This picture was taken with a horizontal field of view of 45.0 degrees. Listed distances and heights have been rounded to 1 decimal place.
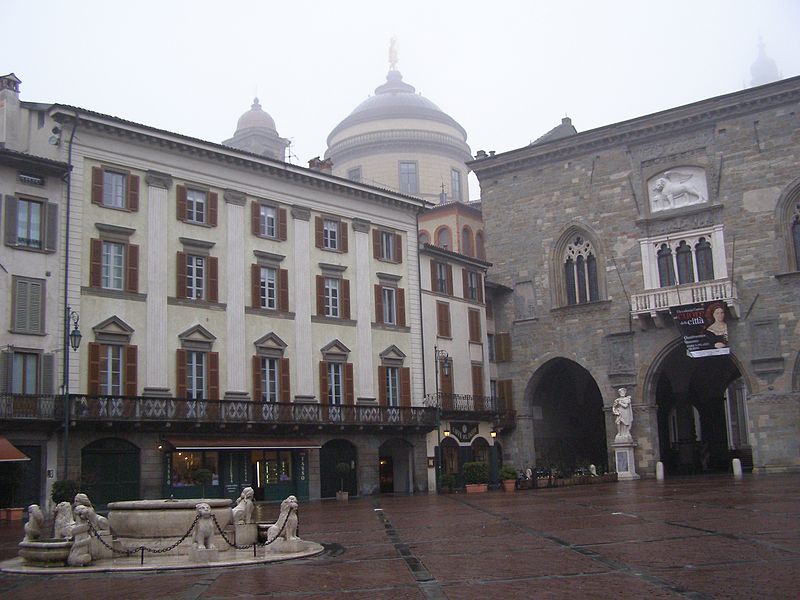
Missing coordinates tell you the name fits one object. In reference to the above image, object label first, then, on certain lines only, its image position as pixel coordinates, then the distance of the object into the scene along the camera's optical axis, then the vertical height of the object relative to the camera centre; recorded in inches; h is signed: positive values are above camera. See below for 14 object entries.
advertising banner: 1737.2 +216.2
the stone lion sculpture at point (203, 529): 662.5 -40.6
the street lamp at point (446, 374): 1722.4 +161.0
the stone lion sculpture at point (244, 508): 718.9 -29.5
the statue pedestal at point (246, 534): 724.7 -49.3
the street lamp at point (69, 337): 1172.5 +169.8
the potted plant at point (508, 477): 1690.3 -35.6
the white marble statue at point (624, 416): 1845.5 +67.4
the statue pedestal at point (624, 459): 1831.9 -12.8
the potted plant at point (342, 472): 1566.2 -13.0
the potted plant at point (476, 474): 1697.8 -27.7
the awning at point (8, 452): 1155.3 +30.7
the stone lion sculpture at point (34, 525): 706.8 -34.8
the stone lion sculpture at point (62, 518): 716.7 -31.1
